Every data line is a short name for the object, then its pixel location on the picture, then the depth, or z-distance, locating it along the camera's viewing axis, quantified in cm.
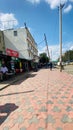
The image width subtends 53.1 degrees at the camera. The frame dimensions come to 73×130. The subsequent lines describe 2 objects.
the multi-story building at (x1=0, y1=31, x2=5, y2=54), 1188
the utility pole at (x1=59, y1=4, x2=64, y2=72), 1378
